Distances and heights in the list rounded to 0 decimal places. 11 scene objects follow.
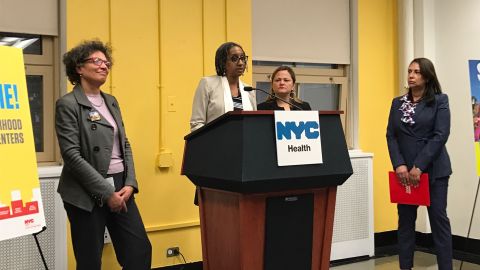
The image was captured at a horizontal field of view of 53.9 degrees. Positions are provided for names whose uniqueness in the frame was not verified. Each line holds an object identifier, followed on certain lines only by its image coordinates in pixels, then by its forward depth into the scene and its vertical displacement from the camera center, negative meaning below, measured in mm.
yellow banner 1663 -61
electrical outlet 3338 -795
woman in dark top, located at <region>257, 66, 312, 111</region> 2959 +304
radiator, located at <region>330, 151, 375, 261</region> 3902 -654
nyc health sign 1924 -1
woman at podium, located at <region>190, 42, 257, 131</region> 2578 +263
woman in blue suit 3027 -88
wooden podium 1871 -233
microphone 2268 +239
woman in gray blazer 2131 -134
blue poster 3260 +324
